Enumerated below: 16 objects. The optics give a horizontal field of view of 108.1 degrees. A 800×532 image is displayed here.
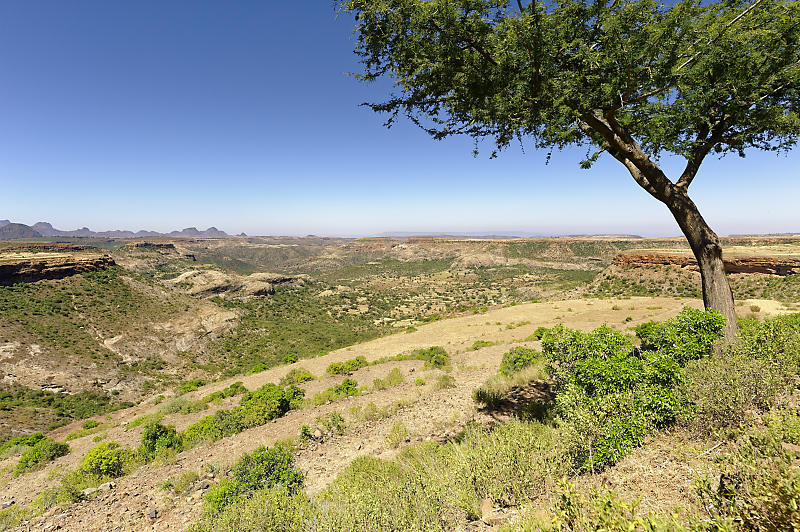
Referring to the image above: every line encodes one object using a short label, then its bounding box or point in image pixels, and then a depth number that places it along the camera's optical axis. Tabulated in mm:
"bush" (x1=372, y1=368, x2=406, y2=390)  13534
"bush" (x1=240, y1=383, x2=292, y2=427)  10866
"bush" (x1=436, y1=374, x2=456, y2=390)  11273
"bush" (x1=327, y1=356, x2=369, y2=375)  18312
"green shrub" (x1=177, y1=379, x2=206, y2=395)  23120
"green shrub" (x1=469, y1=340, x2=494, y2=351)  20453
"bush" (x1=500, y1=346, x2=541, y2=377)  11513
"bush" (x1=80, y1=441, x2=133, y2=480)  8578
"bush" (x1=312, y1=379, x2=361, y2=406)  12820
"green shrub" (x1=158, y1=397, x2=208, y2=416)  15969
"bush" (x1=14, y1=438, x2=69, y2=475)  11592
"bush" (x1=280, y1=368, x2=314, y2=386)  17650
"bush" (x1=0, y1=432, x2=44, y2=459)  14258
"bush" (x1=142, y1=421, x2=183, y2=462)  9969
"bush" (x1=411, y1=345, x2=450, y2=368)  16328
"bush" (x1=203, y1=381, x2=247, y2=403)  17409
